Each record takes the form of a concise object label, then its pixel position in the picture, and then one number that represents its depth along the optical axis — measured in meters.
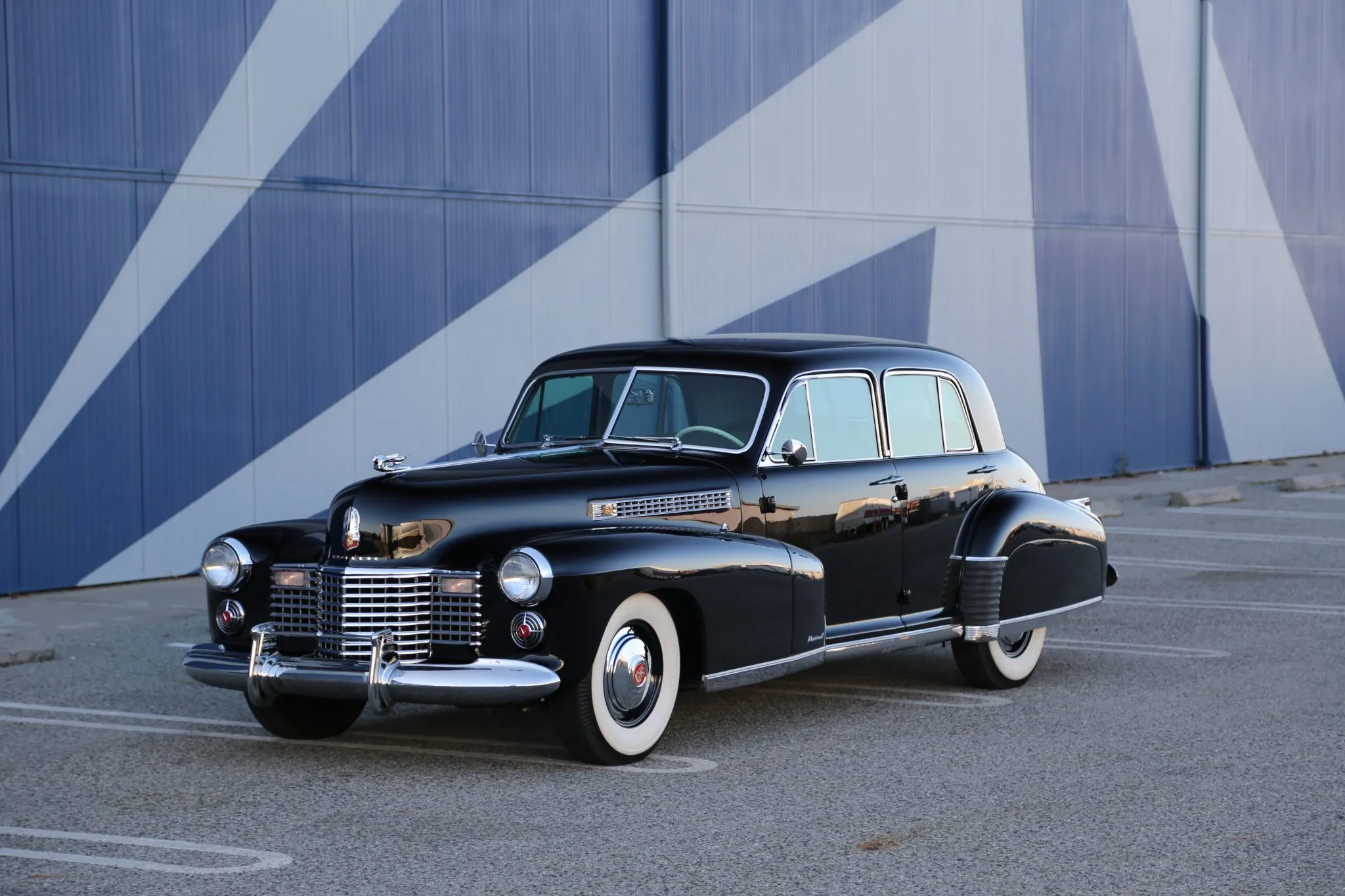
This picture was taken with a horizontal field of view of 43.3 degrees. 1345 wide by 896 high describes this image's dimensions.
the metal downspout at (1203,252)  21.92
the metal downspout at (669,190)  15.54
